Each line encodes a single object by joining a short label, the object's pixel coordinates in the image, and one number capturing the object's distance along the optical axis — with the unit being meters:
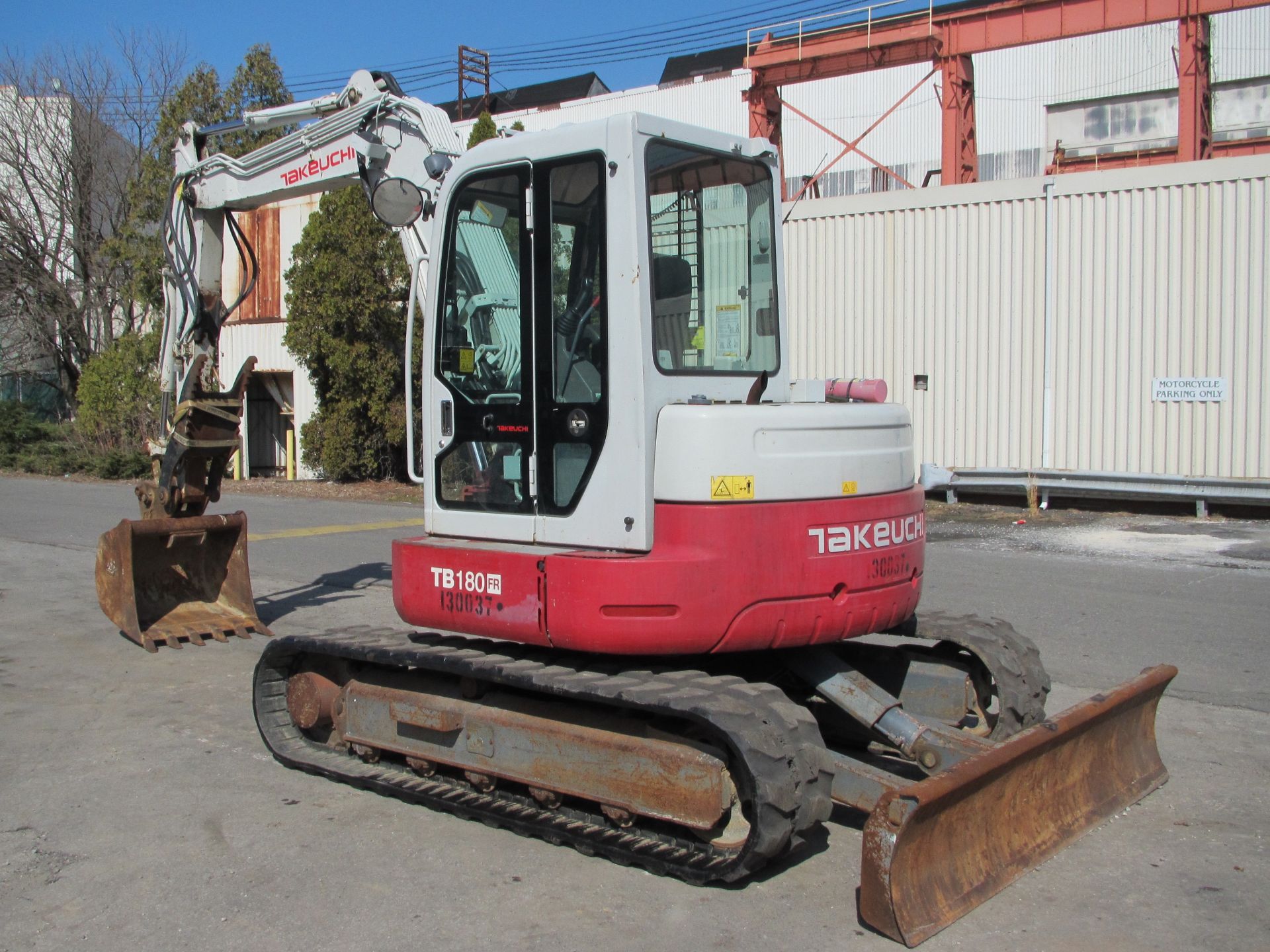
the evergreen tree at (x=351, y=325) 21.59
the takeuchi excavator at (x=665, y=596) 4.39
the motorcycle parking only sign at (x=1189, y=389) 15.84
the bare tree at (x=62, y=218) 30.19
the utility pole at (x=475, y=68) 45.19
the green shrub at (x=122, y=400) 25.77
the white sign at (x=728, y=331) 5.12
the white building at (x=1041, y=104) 31.81
